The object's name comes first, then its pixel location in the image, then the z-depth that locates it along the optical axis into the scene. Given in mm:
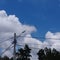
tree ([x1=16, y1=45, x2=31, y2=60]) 62940
